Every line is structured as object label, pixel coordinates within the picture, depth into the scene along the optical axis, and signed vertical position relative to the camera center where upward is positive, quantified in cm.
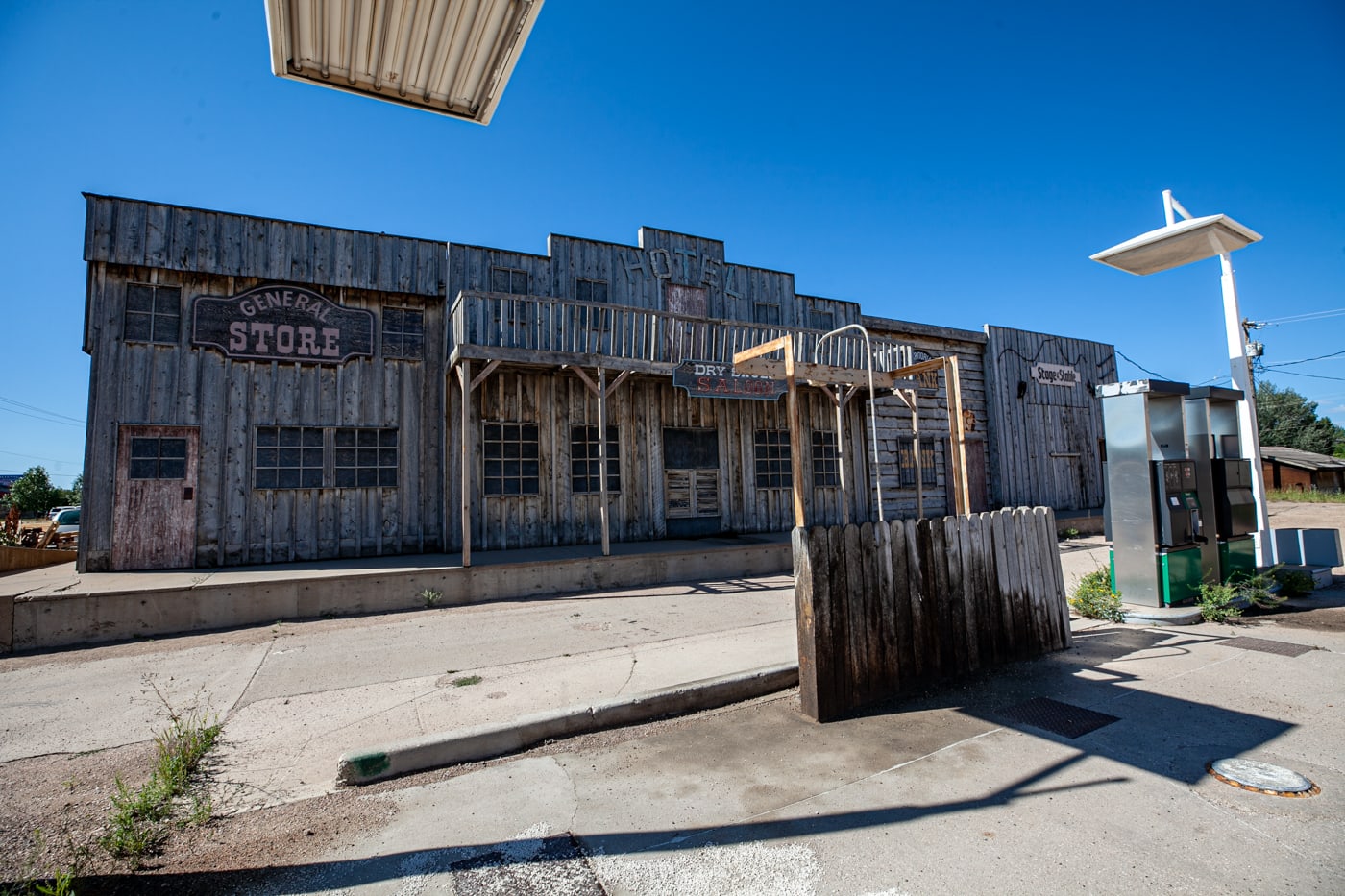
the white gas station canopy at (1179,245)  795 +317
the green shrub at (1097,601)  745 -148
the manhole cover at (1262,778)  325 -166
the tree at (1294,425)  5134 +432
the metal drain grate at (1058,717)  423 -169
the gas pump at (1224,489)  807 -17
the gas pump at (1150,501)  741 -27
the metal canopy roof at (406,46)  232 +184
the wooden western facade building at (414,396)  1035 +206
